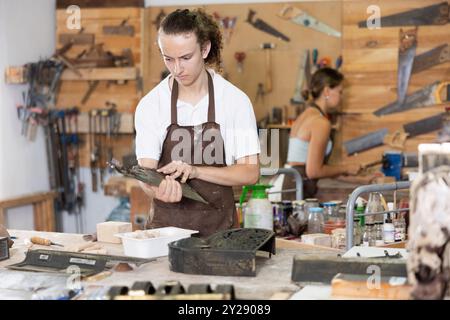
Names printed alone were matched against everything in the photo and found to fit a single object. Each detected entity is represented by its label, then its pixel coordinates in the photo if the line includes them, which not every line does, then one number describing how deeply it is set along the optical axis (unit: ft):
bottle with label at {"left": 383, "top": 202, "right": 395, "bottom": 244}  11.12
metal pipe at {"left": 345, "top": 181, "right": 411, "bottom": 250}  10.22
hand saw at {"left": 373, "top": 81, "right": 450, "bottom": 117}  18.92
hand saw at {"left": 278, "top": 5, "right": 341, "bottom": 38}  19.49
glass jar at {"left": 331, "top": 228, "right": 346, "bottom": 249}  11.29
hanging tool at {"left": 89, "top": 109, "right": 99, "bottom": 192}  21.04
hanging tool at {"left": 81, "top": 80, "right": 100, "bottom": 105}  21.35
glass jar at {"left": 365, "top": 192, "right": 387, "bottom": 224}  11.59
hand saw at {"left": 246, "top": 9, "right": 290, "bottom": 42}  19.85
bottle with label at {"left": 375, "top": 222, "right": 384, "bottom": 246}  11.44
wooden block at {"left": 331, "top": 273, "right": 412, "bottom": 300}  6.16
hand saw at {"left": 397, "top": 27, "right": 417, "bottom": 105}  19.02
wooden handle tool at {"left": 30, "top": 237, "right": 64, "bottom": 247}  9.37
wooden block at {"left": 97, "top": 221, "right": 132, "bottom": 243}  9.30
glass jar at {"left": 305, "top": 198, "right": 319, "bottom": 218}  13.33
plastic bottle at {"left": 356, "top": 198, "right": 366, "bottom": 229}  11.72
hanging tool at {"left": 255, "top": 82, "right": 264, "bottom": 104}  19.92
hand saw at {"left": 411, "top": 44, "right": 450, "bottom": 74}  18.84
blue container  18.52
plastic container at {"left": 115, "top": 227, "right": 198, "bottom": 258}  8.20
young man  9.79
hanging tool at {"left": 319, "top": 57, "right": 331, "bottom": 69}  19.36
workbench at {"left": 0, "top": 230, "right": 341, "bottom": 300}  6.78
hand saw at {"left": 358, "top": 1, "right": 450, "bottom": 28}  18.76
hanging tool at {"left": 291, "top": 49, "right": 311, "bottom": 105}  19.62
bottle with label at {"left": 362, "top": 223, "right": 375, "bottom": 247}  11.19
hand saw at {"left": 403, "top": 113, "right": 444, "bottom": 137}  18.99
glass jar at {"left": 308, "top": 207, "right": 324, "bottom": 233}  12.83
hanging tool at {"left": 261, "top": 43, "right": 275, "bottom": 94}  19.84
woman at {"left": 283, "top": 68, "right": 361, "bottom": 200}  16.08
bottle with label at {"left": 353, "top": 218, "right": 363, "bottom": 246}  11.26
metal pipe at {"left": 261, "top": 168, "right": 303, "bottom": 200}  14.38
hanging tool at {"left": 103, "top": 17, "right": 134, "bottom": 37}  20.89
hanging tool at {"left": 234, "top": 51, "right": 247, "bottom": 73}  19.86
